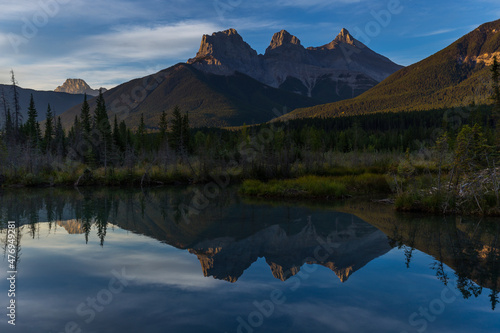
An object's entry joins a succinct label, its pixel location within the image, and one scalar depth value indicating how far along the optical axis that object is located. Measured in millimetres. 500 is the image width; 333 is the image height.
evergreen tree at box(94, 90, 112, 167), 49181
